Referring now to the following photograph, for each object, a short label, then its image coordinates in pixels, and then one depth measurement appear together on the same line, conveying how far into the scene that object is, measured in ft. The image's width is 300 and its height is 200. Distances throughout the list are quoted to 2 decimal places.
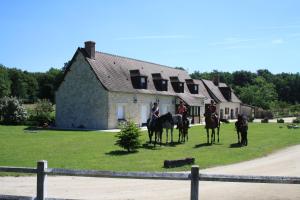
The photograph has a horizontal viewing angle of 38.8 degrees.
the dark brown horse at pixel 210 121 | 90.68
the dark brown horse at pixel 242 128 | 88.74
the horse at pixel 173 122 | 88.60
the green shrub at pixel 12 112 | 151.43
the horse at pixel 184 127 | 92.02
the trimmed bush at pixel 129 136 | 72.59
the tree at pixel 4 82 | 299.75
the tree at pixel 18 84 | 359.87
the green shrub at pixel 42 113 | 145.48
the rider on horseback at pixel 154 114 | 85.41
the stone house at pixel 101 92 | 134.00
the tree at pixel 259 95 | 313.73
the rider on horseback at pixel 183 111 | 92.37
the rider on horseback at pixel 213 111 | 90.08
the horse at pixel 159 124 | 85.15
